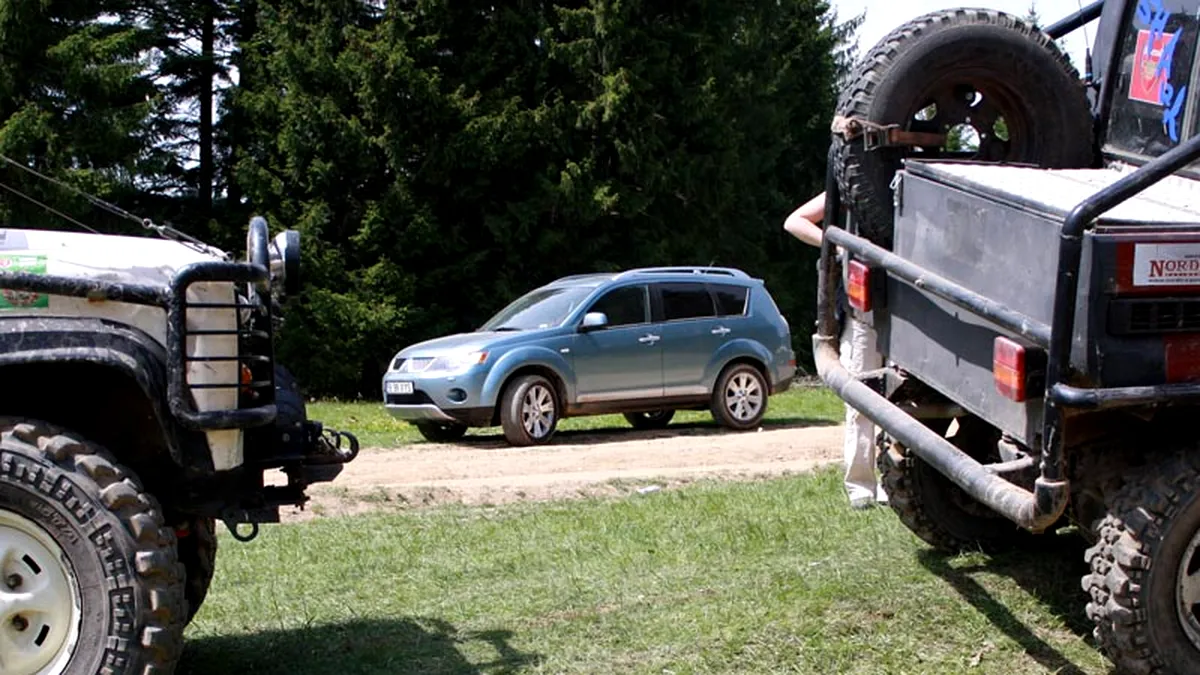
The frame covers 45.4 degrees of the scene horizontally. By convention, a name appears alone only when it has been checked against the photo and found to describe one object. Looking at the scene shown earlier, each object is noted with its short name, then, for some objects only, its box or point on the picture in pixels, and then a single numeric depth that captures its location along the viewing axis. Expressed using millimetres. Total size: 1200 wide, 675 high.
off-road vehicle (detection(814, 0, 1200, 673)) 4543
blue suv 14891
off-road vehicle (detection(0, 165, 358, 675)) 4566
